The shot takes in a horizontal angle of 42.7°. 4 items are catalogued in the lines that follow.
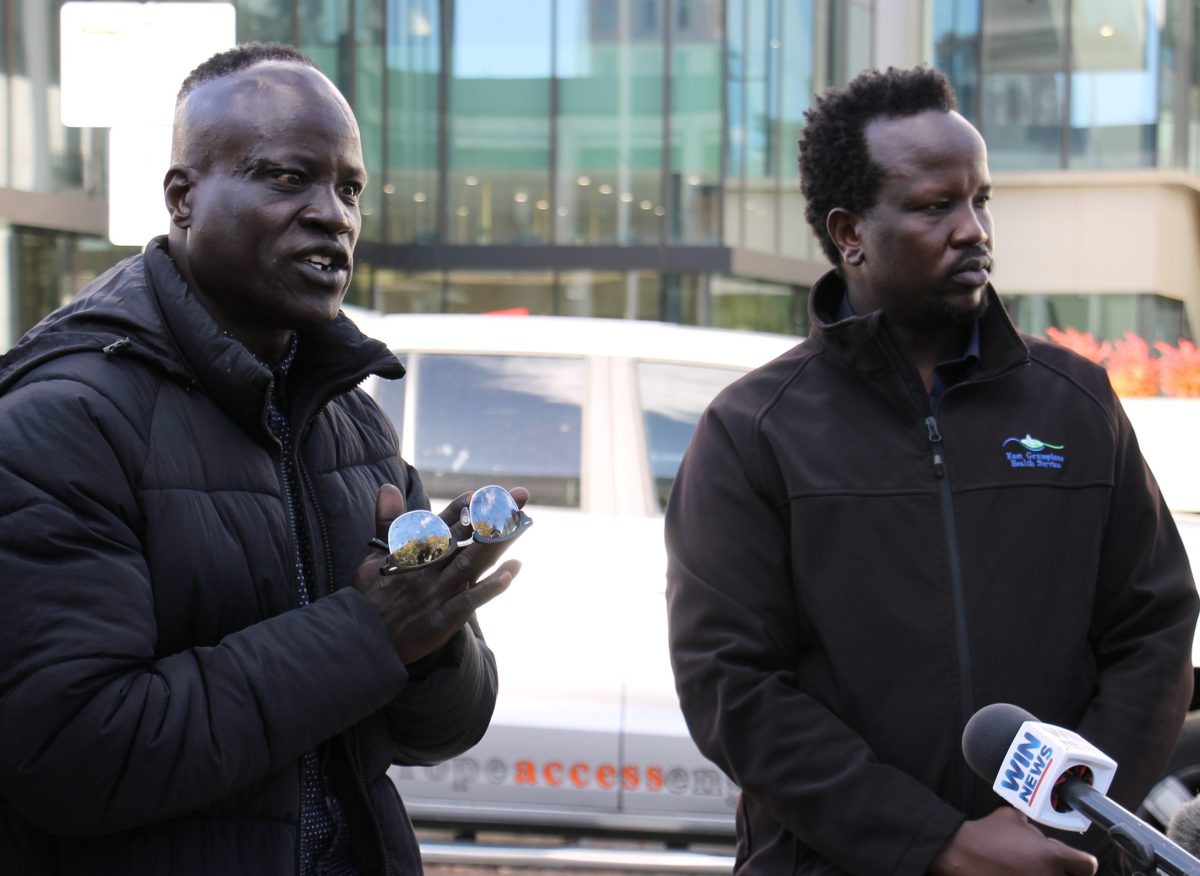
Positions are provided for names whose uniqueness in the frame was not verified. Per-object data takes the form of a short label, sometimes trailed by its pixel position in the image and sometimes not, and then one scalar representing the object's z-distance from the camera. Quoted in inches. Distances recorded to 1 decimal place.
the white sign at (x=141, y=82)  192.7
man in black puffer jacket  73.0
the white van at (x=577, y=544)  211.3
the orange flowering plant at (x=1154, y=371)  328.5
